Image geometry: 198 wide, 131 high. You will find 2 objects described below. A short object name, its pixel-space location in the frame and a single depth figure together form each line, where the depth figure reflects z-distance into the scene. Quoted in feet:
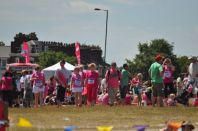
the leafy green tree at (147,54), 384.68
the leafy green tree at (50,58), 407.23
